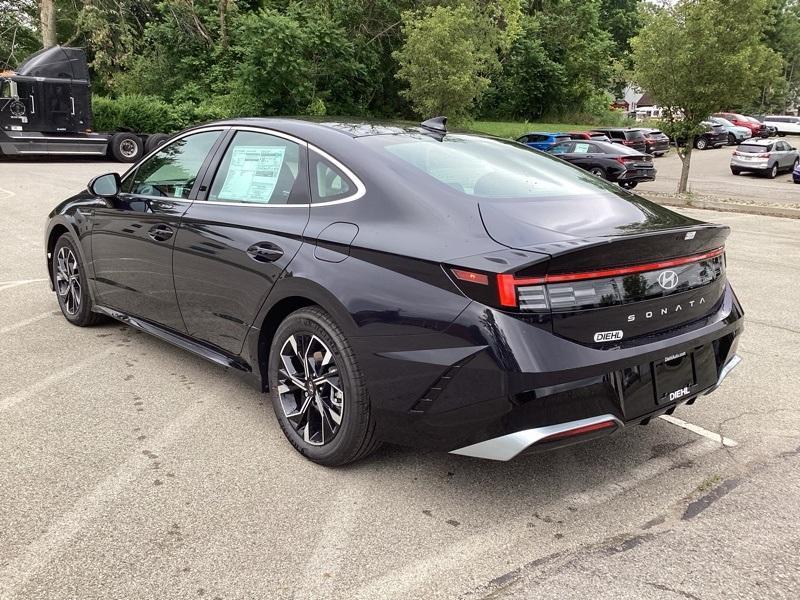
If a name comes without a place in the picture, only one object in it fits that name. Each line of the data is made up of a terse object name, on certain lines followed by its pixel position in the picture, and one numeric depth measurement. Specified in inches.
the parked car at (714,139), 1579.7
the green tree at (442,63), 1047.6
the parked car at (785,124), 2093.3
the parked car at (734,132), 1734.7
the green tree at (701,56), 649.0
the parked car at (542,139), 1002.2
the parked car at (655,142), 1333.7
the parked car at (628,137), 1222.3
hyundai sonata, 103.5
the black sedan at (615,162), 835.4
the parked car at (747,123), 1925.4
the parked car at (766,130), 1956.2
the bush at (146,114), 1101.1
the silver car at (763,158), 1069.8
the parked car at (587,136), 1029.0
